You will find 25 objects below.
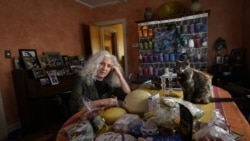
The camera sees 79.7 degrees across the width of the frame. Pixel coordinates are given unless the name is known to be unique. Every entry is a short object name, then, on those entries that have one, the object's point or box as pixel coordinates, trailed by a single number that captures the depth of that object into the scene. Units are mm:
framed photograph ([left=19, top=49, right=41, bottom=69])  2436
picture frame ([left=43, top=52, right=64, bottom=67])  2842
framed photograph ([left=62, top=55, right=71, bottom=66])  3184
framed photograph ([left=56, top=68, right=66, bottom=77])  2748
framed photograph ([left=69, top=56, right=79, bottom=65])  3357
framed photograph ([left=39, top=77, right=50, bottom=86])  2365
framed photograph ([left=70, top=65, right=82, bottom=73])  3197
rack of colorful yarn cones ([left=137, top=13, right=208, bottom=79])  2941
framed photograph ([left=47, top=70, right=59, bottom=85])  2529
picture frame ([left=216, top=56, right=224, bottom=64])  3074
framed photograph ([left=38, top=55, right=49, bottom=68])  2647
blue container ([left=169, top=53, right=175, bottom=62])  3125
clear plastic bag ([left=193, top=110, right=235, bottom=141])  492
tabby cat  916
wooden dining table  640
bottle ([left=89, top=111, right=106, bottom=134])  653
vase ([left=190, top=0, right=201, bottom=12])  2855
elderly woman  1340
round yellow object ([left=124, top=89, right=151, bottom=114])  799
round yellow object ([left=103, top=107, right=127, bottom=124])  733
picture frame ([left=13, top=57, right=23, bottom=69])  2379
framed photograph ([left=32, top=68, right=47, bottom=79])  2375
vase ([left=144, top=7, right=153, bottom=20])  3277
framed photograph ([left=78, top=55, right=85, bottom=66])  3551
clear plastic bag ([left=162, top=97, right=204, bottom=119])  716
